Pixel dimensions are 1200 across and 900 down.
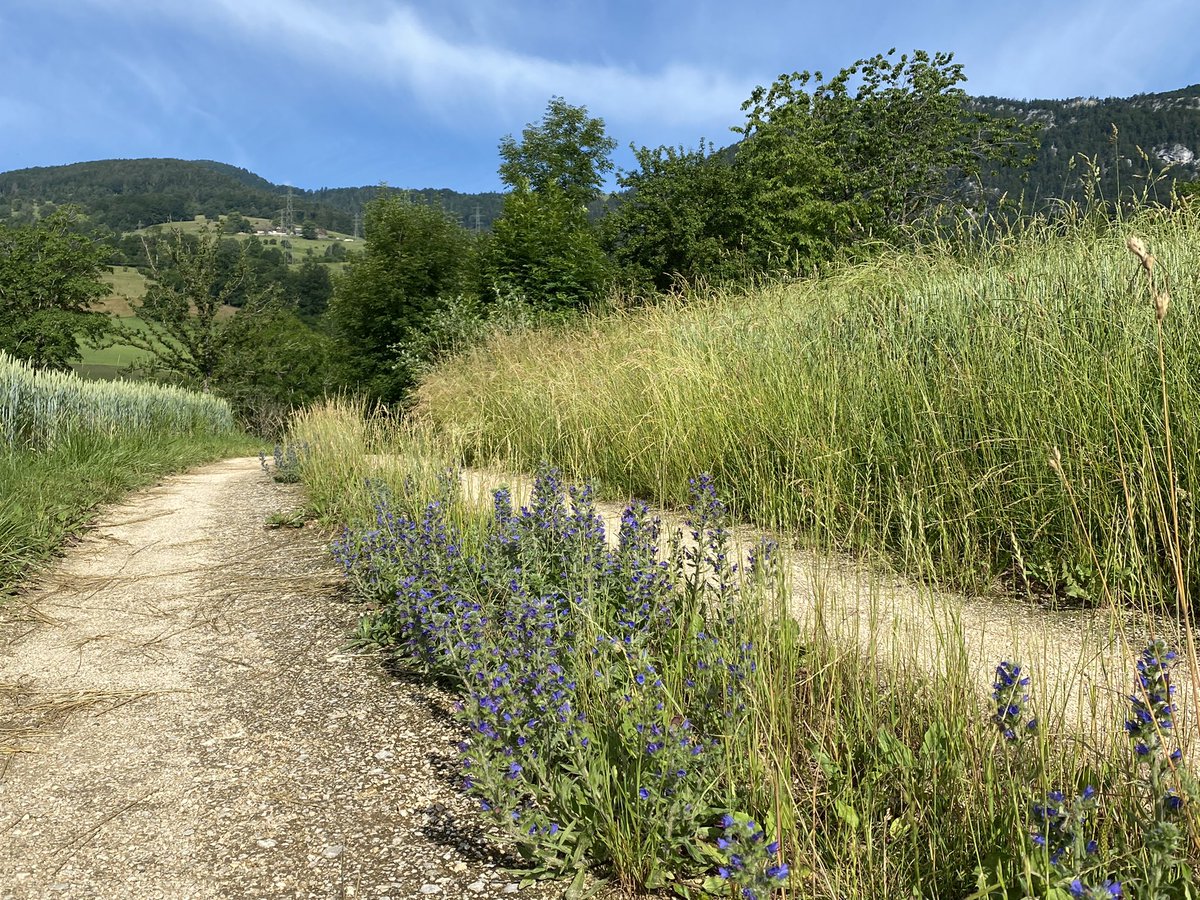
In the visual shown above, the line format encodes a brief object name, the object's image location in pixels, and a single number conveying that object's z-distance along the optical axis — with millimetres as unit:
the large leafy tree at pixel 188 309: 25984
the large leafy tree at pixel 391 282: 26000
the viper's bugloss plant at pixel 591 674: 1687
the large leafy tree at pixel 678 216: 27234
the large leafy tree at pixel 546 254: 22266
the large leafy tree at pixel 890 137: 28438
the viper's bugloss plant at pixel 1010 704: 1486
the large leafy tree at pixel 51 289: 27125
